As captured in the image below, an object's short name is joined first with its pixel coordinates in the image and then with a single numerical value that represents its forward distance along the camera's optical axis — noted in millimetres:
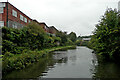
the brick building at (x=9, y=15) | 21514
